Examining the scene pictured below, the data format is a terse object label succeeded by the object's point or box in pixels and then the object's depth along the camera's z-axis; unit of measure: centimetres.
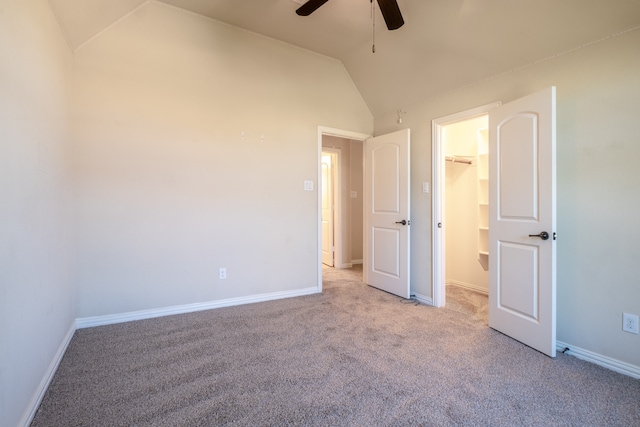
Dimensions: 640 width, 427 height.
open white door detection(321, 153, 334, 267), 548
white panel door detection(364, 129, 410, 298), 353
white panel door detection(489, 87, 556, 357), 220
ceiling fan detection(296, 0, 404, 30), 197
